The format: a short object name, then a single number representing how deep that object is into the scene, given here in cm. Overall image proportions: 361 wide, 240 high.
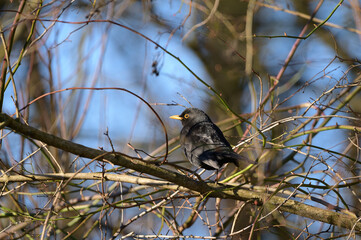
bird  756
